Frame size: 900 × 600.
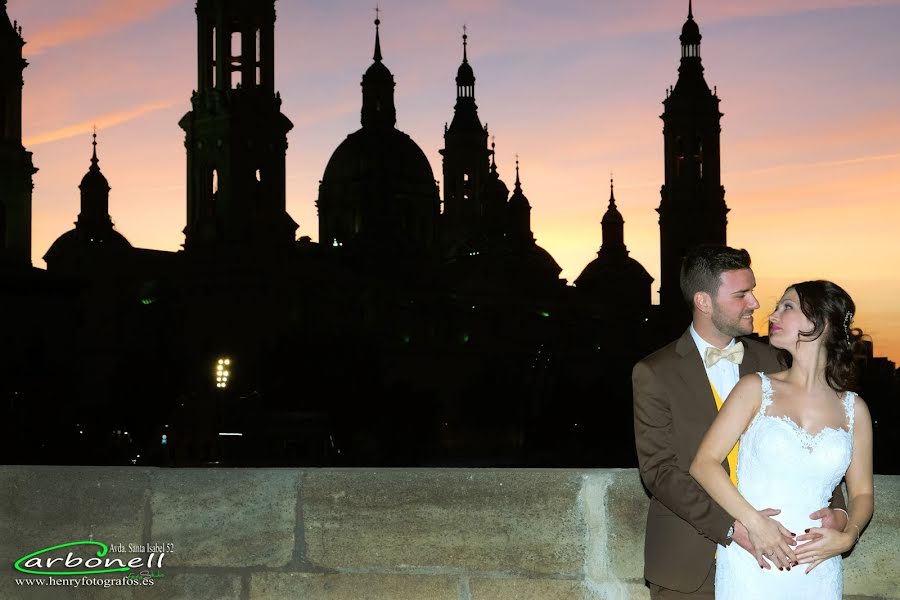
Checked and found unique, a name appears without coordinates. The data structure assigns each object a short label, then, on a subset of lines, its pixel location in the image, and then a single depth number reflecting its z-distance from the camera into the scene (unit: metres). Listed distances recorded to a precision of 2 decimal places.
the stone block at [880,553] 6.34
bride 4.97
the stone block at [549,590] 6.55
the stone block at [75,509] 6.92
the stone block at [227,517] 6.85
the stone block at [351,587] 6.69
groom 5.32
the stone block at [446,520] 6.64
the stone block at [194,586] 6.83
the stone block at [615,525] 6.55
